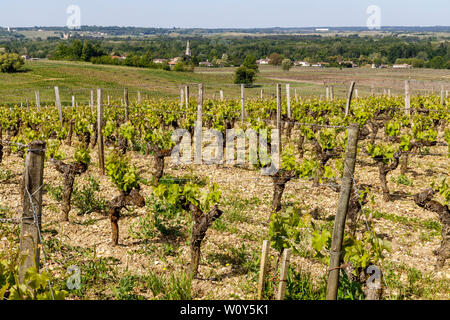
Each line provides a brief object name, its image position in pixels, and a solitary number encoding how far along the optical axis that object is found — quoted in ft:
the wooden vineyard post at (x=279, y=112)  39.77
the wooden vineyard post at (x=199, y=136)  39.28
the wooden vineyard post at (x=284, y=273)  14.16
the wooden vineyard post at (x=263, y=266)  14.92
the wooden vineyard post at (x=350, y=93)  41.23
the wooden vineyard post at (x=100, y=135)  35.65
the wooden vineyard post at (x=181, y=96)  59.26
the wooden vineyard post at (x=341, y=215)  13.75
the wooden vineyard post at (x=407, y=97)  47.91
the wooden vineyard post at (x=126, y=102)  45.91
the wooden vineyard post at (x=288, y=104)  52.73
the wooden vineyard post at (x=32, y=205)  12.62
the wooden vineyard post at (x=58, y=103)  50.34
